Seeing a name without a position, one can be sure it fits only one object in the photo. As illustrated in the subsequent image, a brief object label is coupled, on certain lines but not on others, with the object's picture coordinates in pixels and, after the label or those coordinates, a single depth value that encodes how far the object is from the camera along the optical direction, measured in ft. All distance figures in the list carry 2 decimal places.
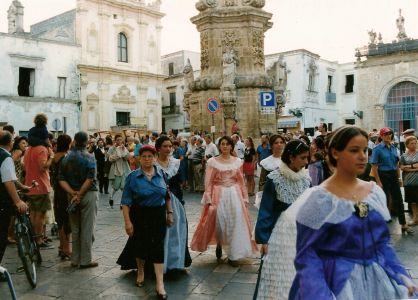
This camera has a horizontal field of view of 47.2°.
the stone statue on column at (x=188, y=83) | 56.34
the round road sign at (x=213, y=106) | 44.83
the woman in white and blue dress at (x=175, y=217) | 19.49
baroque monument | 51.03
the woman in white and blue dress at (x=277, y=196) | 13.21
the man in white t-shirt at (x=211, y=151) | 44.60
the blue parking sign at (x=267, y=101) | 41.81
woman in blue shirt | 17.39
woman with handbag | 28.30
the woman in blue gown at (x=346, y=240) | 8.07
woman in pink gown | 21.48
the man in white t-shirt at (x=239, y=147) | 45.49
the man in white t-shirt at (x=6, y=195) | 17.24
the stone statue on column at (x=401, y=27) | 125.60
